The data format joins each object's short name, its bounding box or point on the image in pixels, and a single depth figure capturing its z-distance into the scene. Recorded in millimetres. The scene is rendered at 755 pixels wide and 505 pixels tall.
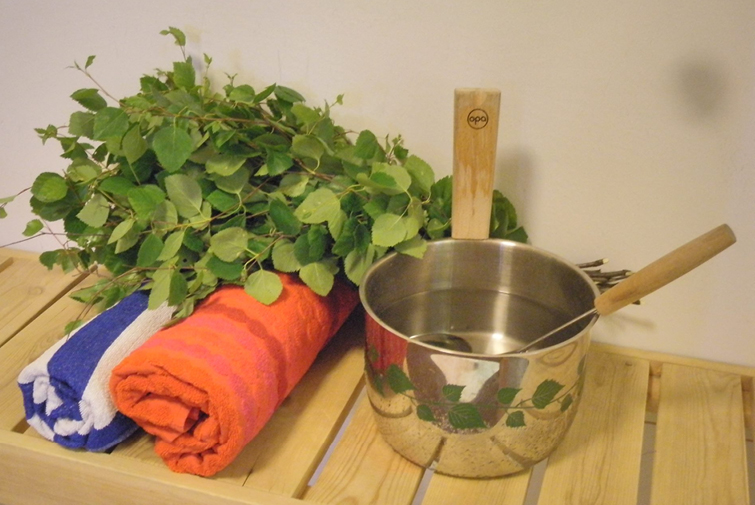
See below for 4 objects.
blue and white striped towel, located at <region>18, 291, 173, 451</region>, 542
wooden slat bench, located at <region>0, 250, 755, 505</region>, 538
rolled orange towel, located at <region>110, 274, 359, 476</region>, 513
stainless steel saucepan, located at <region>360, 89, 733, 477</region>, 493
